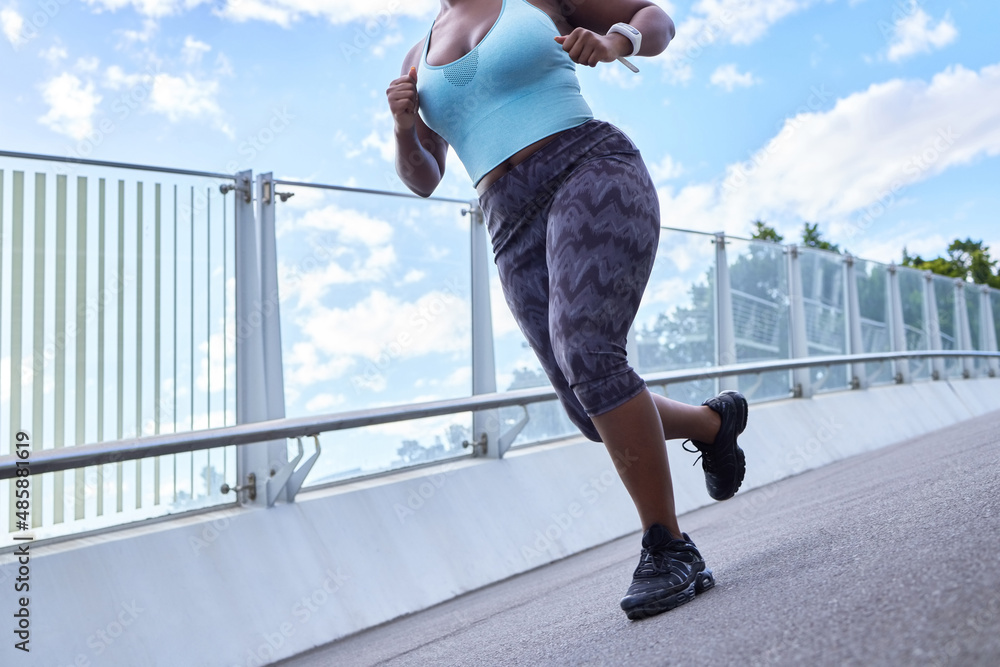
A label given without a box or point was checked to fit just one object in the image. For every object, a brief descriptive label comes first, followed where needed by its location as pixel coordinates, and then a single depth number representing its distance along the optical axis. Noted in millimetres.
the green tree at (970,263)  55688
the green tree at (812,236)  58119
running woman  1951
